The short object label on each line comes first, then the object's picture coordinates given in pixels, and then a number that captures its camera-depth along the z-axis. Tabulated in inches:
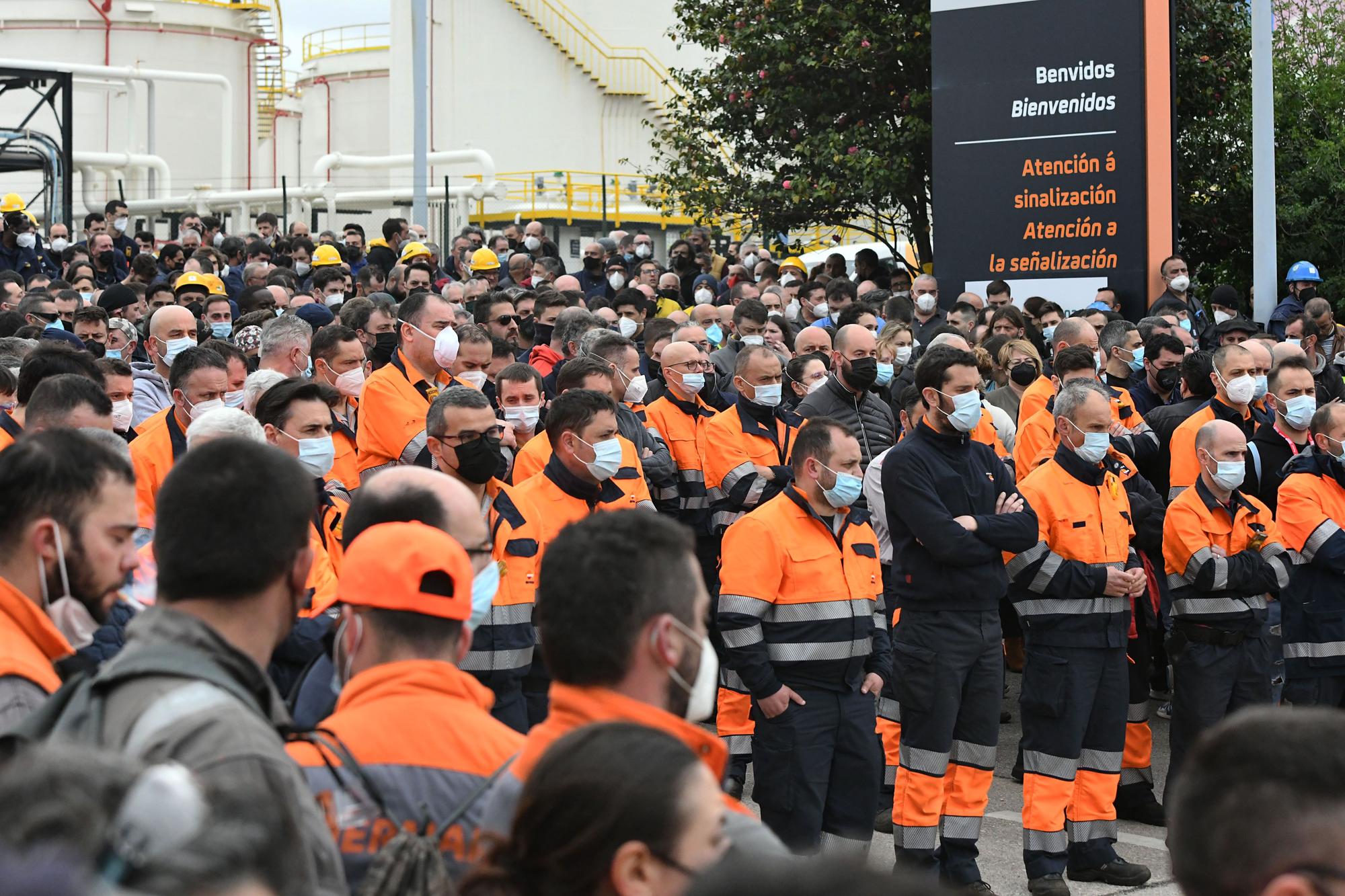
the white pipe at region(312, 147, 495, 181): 1054.4
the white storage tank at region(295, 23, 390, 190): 1464.1
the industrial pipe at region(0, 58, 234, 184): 1159.1
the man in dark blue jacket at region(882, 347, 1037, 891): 265.6
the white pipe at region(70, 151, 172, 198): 1143.0
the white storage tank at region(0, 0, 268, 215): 1301.7
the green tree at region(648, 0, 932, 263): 701.3
